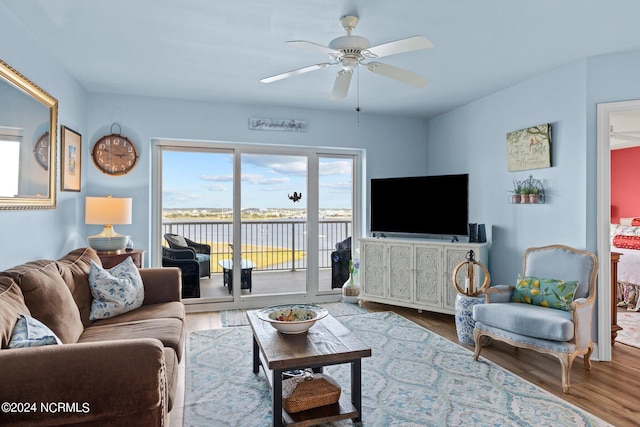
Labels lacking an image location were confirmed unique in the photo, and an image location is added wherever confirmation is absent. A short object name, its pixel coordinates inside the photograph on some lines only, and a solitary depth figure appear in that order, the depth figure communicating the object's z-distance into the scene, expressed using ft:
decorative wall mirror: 7.50
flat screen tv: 13.93
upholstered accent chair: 8.59
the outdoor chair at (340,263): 16.87
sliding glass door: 14.87
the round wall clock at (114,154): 13.24
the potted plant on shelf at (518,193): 12.04
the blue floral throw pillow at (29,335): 5.13
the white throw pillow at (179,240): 14.78
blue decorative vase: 11.15
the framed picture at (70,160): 10.79
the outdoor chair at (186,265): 14.73
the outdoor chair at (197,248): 14.78
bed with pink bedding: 14.74
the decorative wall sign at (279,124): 14.97
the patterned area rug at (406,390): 7.27
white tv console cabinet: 13.51
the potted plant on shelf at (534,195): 11.57
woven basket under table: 6.84
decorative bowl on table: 7.46
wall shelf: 11.59
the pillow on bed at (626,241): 17.48
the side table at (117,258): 11.23
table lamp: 11.43
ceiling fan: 7.10
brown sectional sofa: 4.48
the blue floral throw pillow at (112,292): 8.68
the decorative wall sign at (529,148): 11.39
